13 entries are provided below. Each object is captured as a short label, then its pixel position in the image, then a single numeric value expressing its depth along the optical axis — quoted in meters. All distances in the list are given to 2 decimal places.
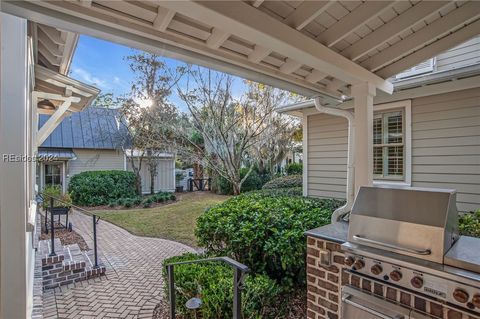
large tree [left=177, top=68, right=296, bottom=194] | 10.89
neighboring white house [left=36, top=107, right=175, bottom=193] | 13.35
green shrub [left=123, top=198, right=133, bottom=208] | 12.01
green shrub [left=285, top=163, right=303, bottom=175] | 17.61
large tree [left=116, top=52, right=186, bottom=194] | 12.75
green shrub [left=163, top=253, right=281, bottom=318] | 2.97
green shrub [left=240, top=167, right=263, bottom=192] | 14.64
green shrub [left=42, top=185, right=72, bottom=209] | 8.03
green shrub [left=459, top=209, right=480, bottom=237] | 3.64
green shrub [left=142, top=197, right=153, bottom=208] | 12.20
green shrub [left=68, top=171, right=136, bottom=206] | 12.09
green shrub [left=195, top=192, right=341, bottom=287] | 3.63
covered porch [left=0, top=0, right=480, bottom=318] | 1.68
